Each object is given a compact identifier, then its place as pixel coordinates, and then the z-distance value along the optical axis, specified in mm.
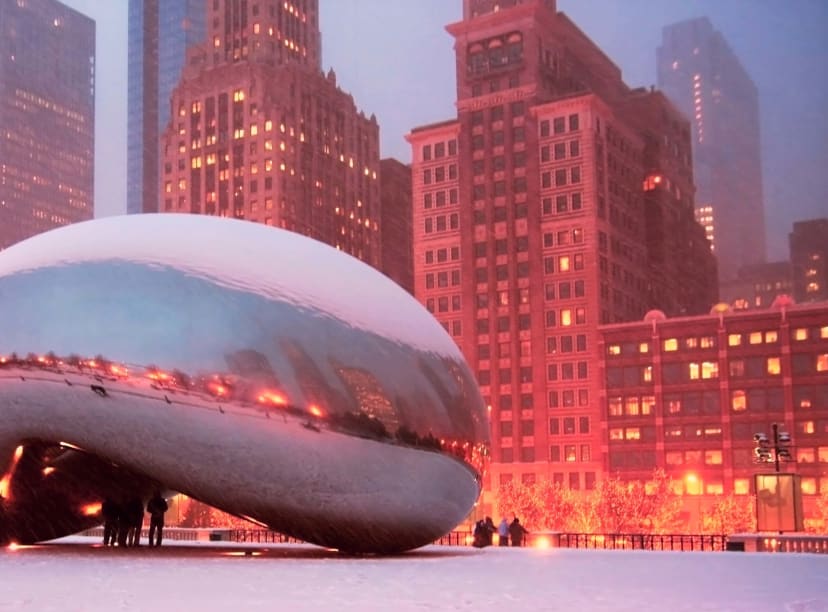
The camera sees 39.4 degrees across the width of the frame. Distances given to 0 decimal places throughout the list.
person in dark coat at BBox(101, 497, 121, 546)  23438
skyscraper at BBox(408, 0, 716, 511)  132250
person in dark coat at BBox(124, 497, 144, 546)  23234
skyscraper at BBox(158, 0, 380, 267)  164625
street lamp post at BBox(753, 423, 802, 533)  30922
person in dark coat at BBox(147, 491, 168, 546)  23031
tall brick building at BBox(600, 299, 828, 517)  114438
